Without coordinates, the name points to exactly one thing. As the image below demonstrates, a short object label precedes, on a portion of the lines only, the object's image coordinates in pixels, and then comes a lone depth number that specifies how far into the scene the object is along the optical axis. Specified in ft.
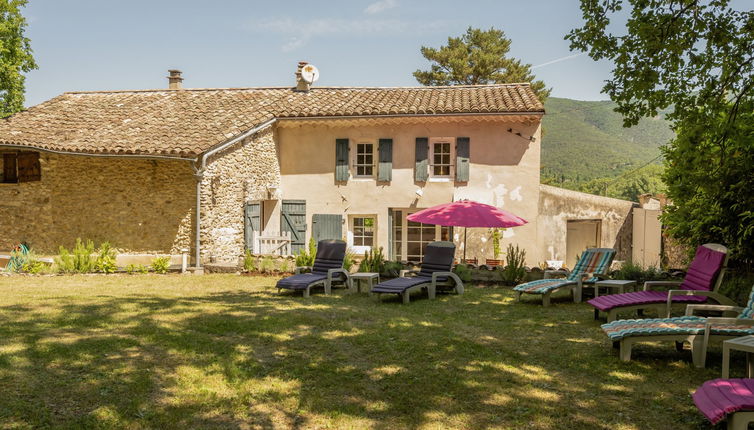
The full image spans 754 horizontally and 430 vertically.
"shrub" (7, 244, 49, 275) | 40.88
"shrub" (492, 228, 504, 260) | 49.87
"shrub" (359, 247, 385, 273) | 39.42
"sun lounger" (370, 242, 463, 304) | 31.48
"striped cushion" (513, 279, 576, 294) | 29.63
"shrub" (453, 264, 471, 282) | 38.50
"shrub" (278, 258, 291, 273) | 42.64
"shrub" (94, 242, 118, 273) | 41.96
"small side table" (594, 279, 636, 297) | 29.94
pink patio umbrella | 36.42
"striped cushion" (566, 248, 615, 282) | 32.45
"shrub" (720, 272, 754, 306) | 27.99
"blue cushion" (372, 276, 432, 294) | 30.25
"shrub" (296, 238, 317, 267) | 40.93
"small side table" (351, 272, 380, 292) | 33.91
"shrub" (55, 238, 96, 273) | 41.37
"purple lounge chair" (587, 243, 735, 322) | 23.36
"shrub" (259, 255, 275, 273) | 42.45
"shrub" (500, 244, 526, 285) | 37.78
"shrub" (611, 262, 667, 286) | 33.86
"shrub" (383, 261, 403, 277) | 39.32
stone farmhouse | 46.83
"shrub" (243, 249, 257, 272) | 42.71
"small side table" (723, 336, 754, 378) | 14.90
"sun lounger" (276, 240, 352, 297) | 33.91
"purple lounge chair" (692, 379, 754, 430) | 11.40
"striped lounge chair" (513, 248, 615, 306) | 30.27
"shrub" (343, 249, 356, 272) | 40.04
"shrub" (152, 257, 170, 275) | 43.09
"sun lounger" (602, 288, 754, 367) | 17.63
